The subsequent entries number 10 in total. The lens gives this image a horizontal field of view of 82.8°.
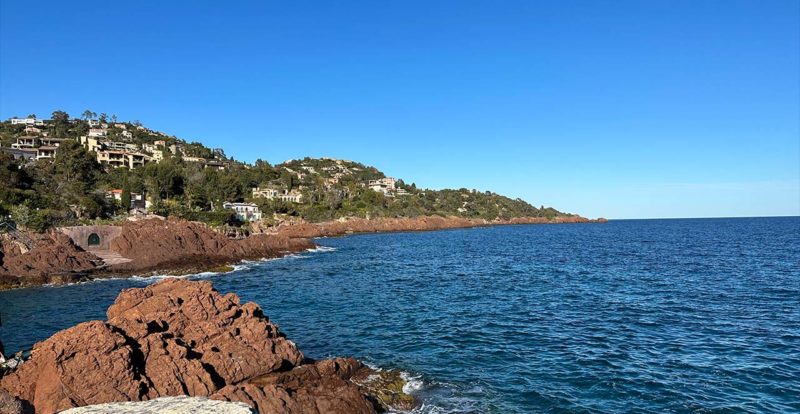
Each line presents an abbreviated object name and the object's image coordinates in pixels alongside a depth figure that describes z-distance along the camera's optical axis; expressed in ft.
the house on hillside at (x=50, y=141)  442.46
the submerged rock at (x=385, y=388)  53.93
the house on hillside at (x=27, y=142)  412.26
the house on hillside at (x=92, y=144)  447.10
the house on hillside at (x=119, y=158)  434.30
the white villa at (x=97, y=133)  566.72
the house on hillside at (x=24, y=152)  359.25
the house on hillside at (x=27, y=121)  587.02
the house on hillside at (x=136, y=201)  293.43
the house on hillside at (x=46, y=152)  384.19
